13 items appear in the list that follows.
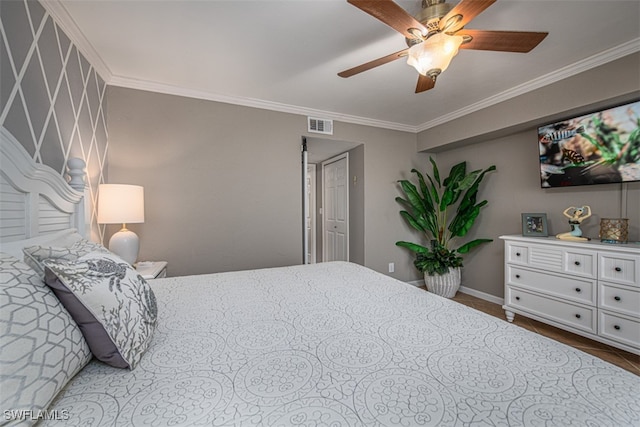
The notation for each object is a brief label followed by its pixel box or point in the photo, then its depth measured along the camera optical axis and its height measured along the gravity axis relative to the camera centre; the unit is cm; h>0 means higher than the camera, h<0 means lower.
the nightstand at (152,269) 184 -45
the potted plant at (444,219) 304 -14
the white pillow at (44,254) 81 -15
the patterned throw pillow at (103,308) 70 -28
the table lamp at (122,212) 184 +0
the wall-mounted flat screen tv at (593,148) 191 +50
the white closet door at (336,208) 384 +3
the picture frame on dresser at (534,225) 243 -17
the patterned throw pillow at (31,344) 49 -30
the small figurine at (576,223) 217 -14
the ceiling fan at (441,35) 120 +92
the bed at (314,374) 54 -45
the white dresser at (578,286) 178 -65
